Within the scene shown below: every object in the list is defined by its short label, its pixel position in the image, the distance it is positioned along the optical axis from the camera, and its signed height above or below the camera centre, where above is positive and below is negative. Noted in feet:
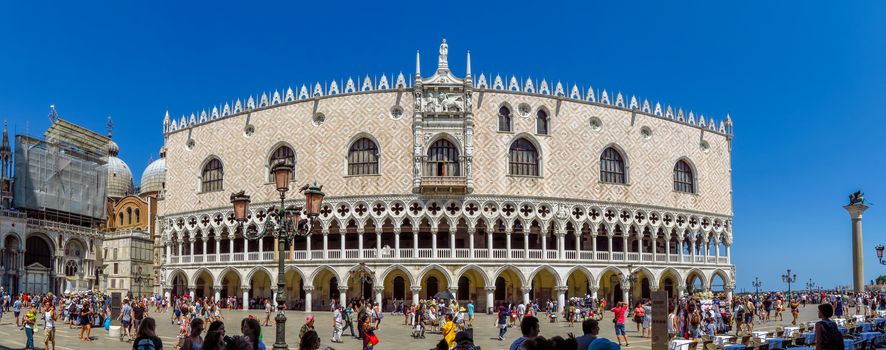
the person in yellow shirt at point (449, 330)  61.67 -6.26
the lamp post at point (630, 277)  148.25 -5.66
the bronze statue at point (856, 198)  122.01 +6.67
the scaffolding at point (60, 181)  196.13 +17.12
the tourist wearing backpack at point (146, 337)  29.30 -3.13
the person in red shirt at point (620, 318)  75.41 -6.60
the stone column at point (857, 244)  120.67 -0.09
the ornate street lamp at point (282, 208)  55.06 +2.84
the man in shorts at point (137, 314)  80.84 -6.28
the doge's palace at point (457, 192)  142.20 +9.76
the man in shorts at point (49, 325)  66.03 -5.97
